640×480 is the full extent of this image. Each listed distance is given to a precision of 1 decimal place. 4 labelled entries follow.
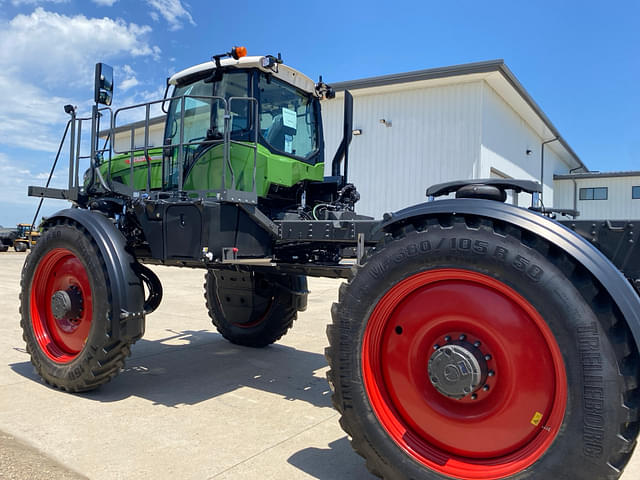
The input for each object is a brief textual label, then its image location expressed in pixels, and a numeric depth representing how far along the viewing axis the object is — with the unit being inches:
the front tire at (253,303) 220.2
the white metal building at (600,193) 1096.8
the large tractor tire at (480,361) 81.7
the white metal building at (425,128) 601.6
